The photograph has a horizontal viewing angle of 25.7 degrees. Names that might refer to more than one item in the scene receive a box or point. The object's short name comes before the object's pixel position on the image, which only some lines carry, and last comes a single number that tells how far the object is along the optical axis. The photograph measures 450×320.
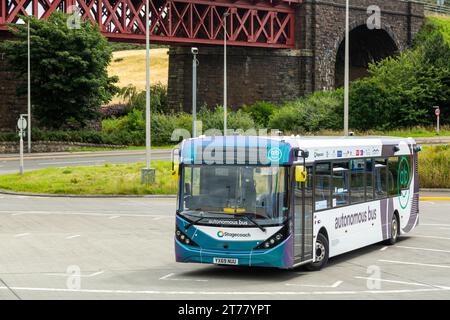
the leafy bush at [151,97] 88.58
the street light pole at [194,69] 44.69
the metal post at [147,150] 36.78
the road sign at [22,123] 44.79
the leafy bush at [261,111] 77.88
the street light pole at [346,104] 41.73
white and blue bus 16.50
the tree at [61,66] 63.81
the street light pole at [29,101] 61.31
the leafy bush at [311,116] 73.38
